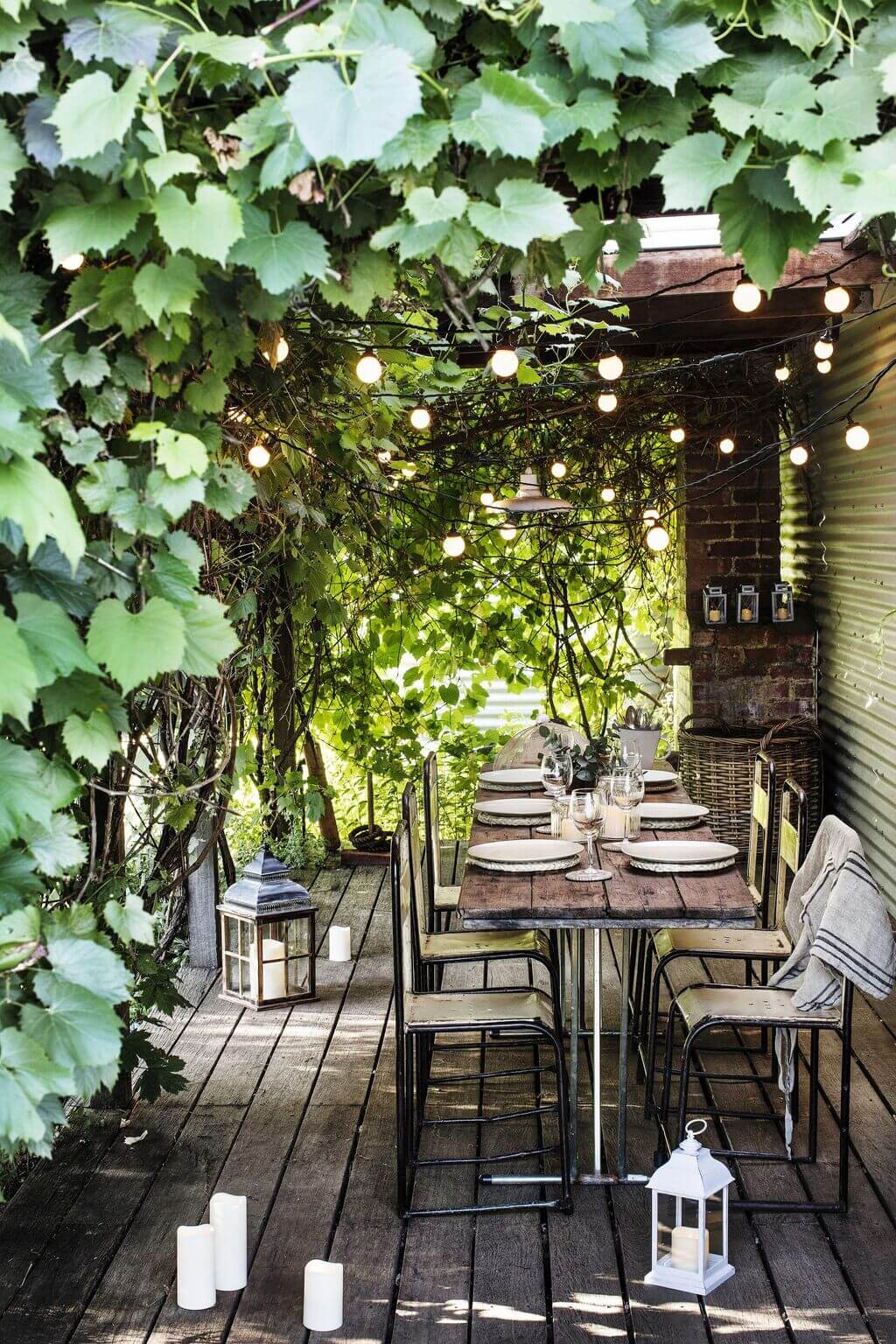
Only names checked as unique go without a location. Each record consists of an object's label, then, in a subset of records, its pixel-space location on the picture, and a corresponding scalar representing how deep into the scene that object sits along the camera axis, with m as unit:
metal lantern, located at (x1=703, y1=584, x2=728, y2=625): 6.91
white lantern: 2.90
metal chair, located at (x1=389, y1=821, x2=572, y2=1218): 3.27
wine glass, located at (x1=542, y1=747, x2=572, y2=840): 4.02
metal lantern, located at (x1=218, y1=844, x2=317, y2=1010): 4.40
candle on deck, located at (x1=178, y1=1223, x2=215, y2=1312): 2.87
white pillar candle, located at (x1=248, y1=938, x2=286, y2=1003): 4.59
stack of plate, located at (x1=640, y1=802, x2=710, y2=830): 4.18
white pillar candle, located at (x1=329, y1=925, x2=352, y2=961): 5.29
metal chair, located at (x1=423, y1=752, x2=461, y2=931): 4.47
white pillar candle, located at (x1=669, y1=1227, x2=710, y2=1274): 2.93
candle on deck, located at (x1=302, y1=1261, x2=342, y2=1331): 2.77
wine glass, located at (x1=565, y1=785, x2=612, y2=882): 3.72
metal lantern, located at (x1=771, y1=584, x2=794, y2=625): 7.00
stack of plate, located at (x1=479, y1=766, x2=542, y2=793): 4.90
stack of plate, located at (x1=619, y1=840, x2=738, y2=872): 3.57
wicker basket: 6.50
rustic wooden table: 3.22
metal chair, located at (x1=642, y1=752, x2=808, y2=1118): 3.62
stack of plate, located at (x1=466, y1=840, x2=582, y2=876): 3.64
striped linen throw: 3.12
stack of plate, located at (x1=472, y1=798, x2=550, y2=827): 4.36
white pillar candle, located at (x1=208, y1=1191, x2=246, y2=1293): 2.93
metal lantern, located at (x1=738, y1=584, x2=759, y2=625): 6.94
